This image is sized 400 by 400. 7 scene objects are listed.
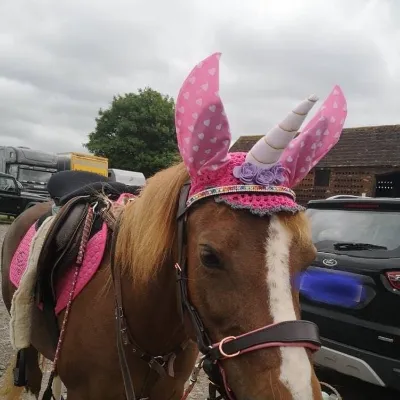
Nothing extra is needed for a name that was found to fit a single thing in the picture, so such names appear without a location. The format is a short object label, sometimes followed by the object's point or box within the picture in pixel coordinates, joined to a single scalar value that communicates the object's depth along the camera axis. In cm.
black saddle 272
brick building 2123
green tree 3506
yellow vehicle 2123
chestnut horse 141
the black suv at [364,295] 346
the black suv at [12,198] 1666
